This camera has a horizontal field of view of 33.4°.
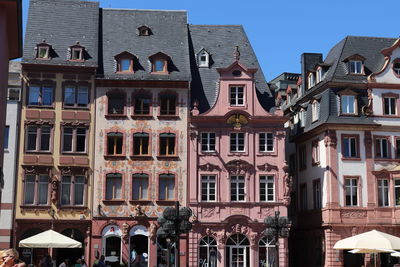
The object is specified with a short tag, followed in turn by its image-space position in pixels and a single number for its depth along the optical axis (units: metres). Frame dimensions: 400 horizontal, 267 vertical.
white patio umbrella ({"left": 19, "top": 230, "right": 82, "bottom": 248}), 34.00
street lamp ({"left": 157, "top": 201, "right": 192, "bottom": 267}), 26.42
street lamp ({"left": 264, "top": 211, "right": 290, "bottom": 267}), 33.50
